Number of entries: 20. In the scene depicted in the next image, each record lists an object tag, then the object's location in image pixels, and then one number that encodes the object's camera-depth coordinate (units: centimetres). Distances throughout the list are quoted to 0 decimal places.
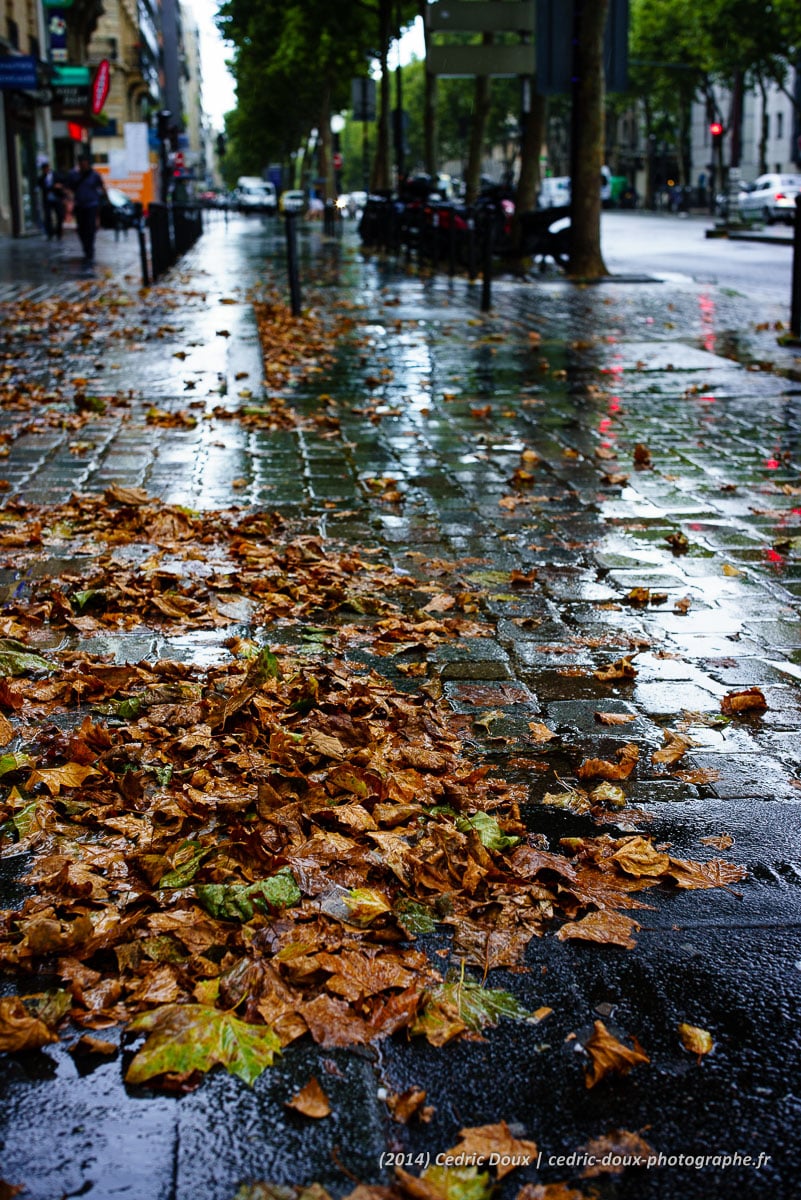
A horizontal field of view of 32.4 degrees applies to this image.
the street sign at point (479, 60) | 1948
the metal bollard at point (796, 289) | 1147
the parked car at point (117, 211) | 4131
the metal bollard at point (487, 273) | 1452
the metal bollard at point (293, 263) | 1429
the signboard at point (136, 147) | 4203
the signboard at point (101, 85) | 3247
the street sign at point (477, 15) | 1917
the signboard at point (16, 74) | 3170
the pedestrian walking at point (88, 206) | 2553
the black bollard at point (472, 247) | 1917
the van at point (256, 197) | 7638
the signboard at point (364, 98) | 3608
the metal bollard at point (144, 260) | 1920
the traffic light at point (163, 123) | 3997
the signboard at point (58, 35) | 4134
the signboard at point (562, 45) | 1878
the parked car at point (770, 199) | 4344
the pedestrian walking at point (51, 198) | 3469
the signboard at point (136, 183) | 4339
